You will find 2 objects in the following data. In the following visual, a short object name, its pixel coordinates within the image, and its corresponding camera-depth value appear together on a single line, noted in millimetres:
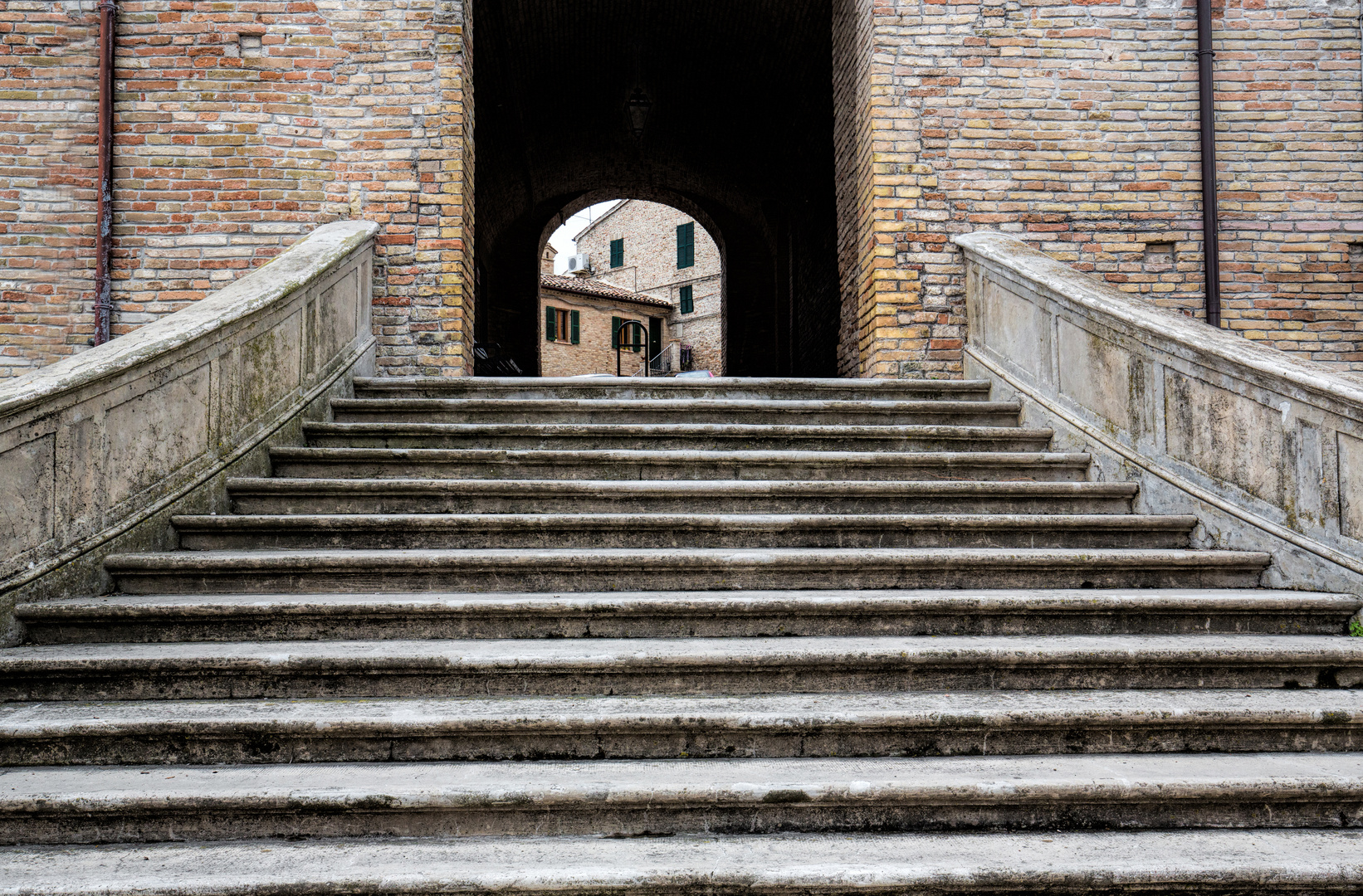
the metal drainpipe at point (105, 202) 5578
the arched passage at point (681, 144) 9125
